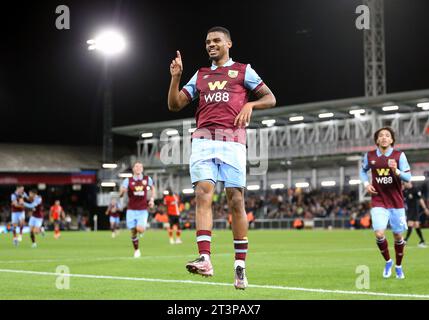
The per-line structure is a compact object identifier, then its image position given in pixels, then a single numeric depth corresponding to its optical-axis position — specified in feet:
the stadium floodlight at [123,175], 229.27
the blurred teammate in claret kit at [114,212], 149.70
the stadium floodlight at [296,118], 207.88
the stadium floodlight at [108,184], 230.48
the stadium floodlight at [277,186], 228.02
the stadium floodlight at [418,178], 187.83
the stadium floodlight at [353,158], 195.93
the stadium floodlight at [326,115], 200.34
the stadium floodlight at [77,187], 255.62
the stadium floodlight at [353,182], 207.46
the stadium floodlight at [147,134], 239.91
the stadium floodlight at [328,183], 216.39
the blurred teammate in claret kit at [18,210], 103.41
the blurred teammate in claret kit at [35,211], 99.76
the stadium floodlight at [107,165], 175.18
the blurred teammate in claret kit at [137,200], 68.54
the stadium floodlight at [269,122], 213.25
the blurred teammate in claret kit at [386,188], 40.88
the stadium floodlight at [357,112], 193.45
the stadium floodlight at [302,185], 222.07
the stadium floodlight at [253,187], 234.17
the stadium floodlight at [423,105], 183.26
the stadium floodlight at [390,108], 187.01
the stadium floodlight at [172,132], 231.79
